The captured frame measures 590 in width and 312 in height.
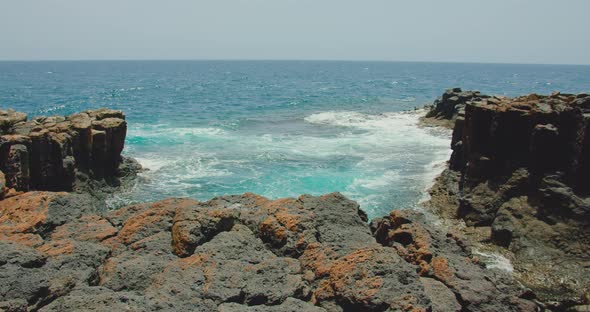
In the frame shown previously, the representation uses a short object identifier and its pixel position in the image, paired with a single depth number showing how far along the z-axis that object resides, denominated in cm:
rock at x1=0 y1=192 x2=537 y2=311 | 694
